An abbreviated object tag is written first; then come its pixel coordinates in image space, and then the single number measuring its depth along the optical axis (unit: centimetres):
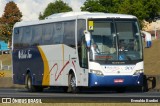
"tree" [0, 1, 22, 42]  14838
